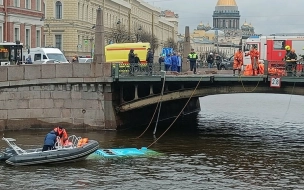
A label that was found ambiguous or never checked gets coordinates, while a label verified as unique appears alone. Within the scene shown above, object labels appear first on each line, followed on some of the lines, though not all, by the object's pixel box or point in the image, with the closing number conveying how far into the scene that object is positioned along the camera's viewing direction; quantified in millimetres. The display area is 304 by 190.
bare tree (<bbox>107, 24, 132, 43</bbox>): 101125
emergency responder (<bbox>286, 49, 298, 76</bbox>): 37625
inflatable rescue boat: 29688
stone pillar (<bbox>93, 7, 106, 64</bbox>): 39875
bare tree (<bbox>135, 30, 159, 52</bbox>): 109375
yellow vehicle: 48219
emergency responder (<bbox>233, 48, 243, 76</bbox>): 39531
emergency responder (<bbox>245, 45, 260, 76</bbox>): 39219
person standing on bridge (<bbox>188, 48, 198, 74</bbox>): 43562
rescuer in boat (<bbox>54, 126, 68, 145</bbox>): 30484
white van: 54000
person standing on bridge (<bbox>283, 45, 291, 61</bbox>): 38788
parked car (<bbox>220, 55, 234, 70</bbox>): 59281
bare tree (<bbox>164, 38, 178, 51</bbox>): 140762
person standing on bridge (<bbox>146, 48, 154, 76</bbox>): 44581
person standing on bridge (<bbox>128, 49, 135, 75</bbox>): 42406
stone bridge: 40344
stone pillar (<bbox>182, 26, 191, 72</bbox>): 50125
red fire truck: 52969
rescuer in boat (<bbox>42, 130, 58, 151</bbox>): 30031
